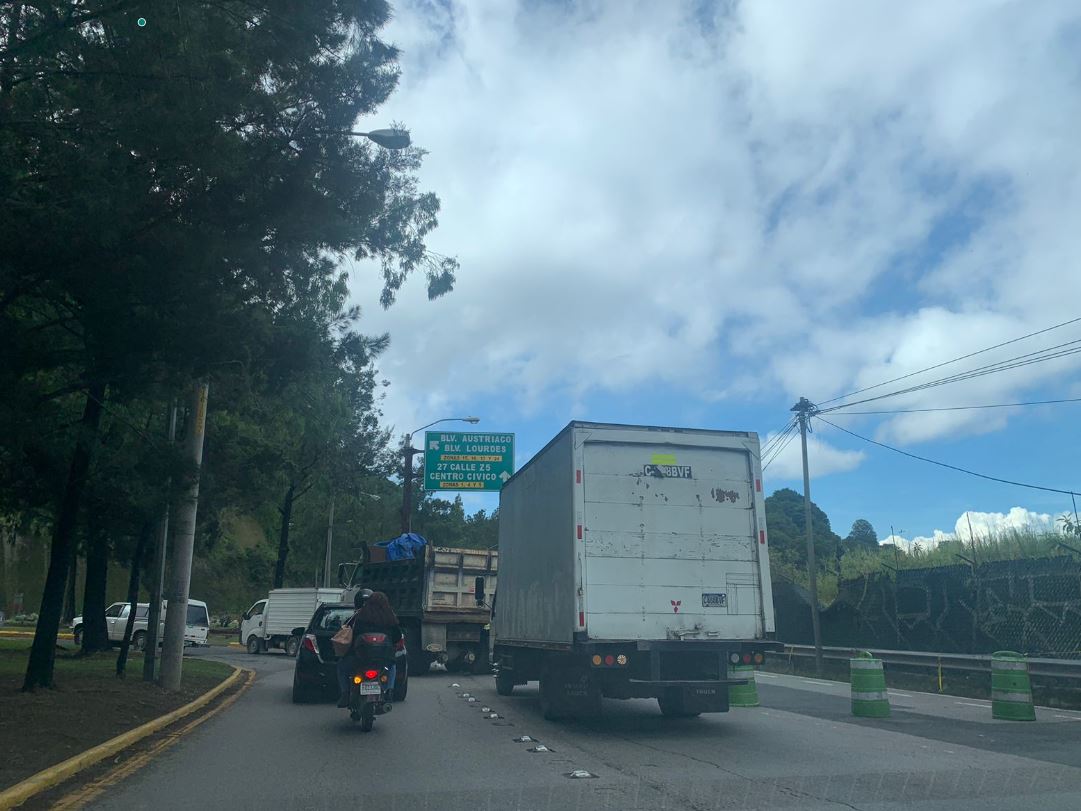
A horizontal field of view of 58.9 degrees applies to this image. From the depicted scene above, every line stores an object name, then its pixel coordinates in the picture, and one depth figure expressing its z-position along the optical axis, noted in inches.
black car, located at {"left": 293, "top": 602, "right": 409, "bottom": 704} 590.6
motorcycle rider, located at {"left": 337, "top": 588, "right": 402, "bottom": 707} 463.5
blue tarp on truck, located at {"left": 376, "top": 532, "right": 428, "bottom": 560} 924.6
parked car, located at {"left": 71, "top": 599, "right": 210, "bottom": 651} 1314.0
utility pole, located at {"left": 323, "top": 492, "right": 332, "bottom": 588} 1570.3
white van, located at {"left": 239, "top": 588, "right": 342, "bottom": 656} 1310.3
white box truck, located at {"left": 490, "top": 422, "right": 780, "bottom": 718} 440.1
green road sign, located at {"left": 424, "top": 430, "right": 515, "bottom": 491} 1116.5
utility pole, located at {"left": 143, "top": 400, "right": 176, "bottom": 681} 633.0
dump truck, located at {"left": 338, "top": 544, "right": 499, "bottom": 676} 852.0
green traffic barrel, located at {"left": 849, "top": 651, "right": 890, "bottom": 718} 538.0
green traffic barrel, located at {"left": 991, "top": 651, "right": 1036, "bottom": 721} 523.5
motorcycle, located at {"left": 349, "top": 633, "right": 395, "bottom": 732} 452.1
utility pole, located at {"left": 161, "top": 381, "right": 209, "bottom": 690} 603.9
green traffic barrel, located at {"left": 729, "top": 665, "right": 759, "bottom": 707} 576.4
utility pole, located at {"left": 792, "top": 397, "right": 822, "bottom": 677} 964.6
